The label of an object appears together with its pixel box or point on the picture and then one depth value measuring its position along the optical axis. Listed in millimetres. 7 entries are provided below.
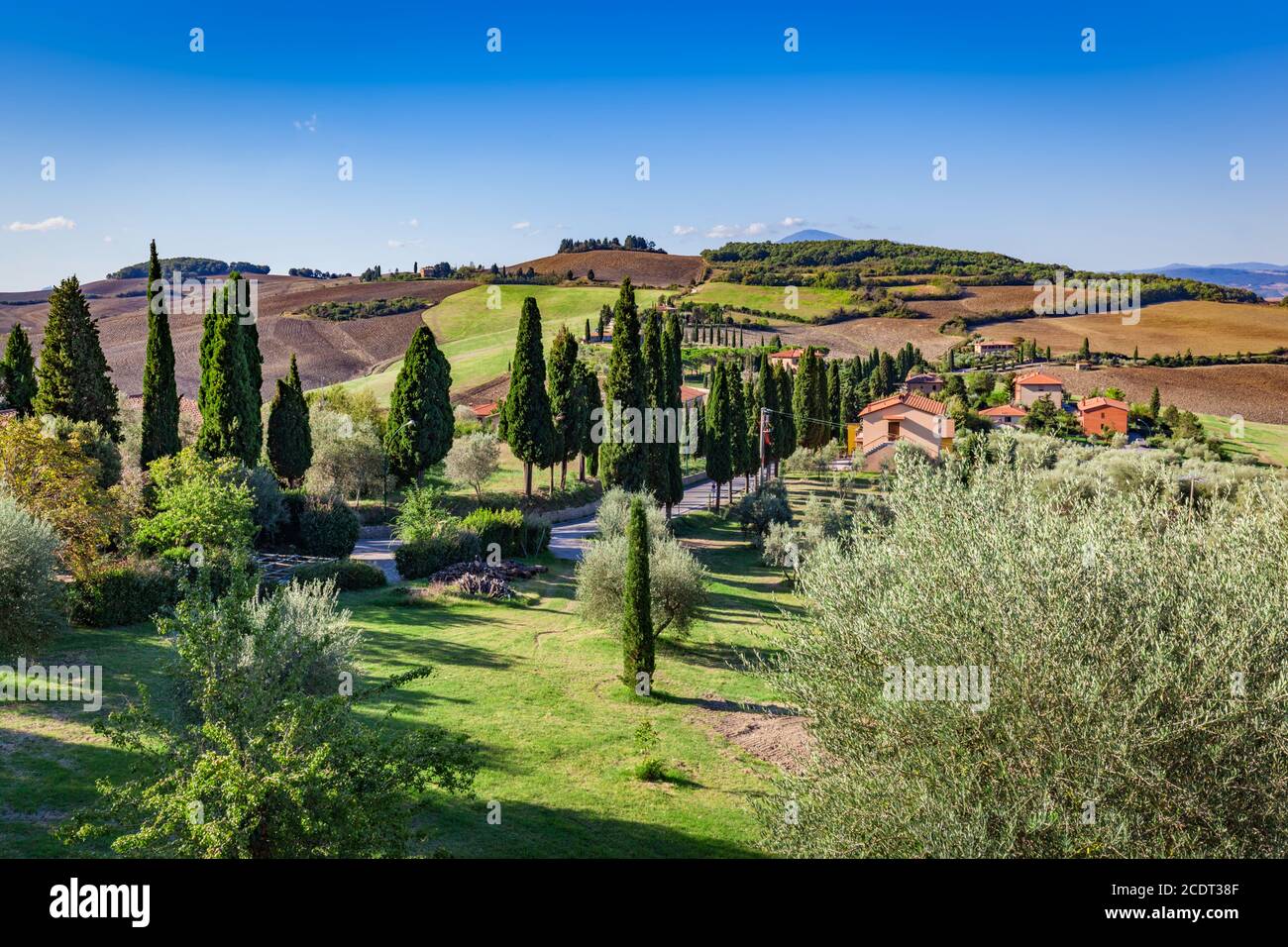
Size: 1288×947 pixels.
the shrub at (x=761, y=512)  37656
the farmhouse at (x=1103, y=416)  64250
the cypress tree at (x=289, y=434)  37000
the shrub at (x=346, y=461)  38531
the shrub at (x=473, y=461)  41250
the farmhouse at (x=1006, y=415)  67938
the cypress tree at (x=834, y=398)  68812
